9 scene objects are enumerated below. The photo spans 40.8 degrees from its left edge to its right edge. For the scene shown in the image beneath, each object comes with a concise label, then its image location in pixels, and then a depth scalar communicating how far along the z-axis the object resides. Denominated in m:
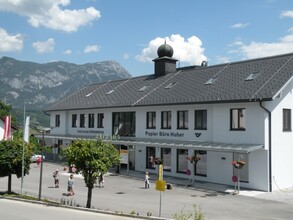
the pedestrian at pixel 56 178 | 24.11
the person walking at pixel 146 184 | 23.73
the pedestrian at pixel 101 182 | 23.85
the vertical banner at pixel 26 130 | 21.08
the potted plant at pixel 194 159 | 25.17
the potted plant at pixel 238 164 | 22.27
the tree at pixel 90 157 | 17.33
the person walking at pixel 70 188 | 21.41
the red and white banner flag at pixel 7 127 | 25.60
